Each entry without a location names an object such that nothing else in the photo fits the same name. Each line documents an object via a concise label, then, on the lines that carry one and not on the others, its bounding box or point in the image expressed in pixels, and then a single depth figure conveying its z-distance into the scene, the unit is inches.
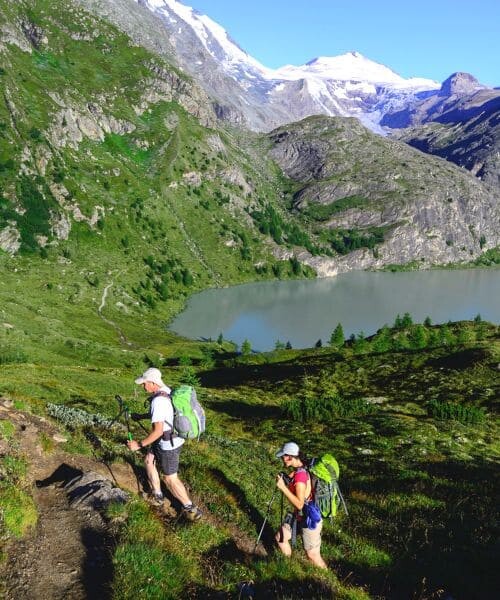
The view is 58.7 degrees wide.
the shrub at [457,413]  1560.0
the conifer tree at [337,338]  5123.0
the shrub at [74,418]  831.1
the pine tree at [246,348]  5295.3
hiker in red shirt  479.5
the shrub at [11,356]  2861.7
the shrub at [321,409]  1628.9
